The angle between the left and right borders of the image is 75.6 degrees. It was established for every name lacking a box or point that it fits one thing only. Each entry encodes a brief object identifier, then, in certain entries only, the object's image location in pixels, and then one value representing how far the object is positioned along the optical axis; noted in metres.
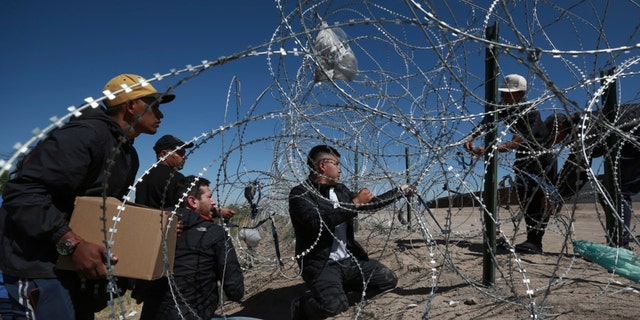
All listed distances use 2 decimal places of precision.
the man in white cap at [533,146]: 3.80
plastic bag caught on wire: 2.71
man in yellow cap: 1.63
